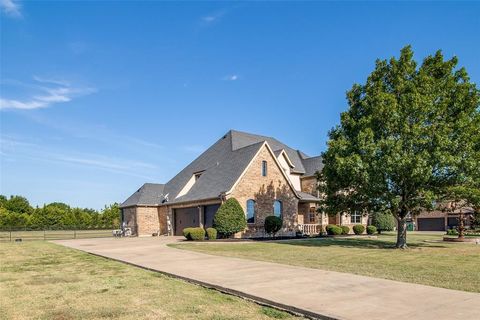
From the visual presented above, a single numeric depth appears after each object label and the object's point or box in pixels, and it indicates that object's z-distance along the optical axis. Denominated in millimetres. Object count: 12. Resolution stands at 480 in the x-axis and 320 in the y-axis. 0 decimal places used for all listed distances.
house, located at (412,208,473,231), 59903
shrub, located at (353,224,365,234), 38188
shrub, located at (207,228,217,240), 29266
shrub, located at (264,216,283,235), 31828
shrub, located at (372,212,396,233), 41625
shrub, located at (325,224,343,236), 36250
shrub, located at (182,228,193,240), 29459
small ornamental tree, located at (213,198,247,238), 29703
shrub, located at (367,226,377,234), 38438
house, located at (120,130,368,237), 33312
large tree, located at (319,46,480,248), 20672
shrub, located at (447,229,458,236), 42544
